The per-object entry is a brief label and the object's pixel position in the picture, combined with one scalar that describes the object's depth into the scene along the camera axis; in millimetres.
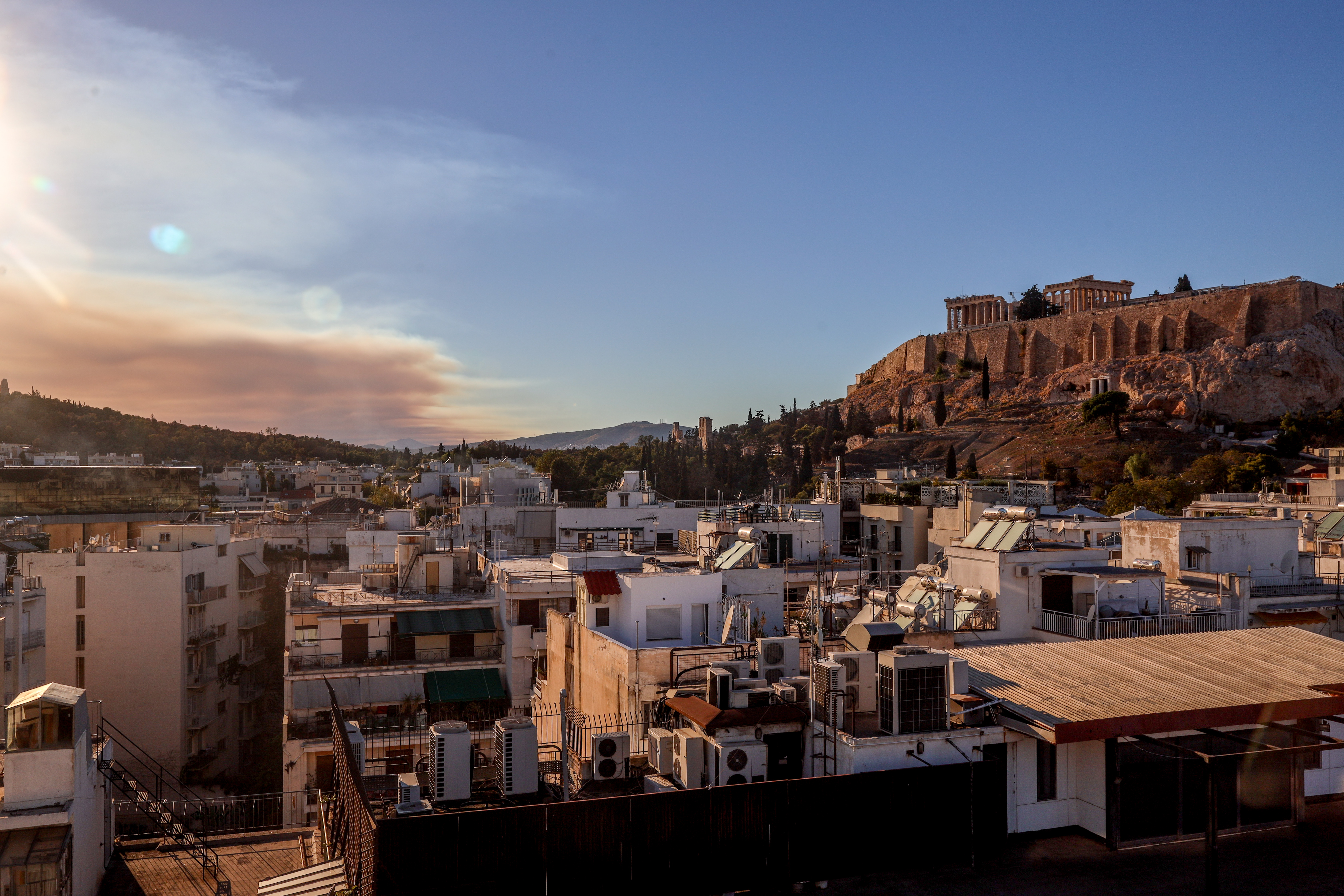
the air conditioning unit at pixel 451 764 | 8828
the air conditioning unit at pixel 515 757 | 9328
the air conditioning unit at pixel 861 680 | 9945
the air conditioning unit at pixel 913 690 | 8875
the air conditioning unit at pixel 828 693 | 9203
